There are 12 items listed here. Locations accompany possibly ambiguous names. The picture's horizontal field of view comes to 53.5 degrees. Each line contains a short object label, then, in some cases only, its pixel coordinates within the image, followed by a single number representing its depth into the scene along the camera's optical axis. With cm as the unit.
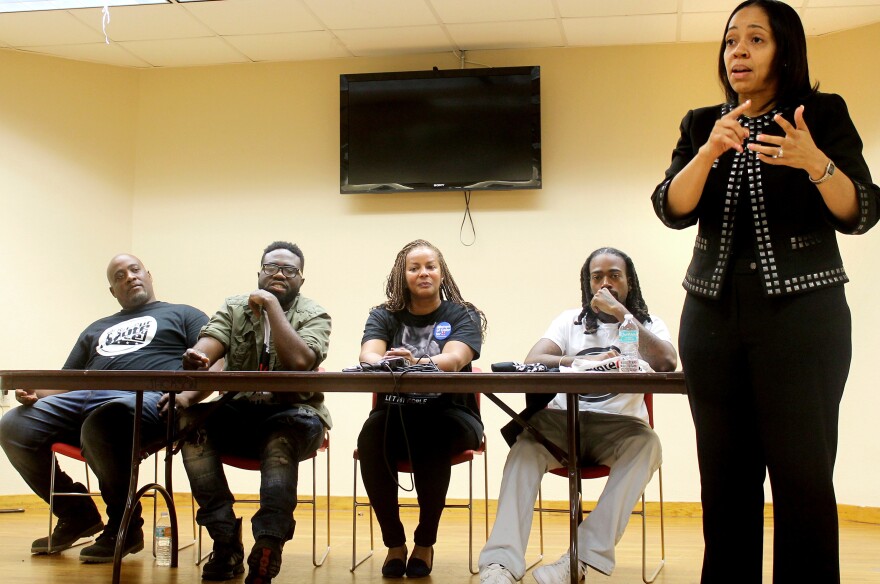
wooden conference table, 240
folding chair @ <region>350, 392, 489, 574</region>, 307
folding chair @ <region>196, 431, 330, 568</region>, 310
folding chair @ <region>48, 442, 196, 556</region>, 331
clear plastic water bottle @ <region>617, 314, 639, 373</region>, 267
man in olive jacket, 282
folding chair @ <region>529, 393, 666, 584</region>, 294
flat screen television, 501
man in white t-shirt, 261
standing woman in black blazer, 144
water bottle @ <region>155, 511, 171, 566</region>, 319
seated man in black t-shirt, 322
